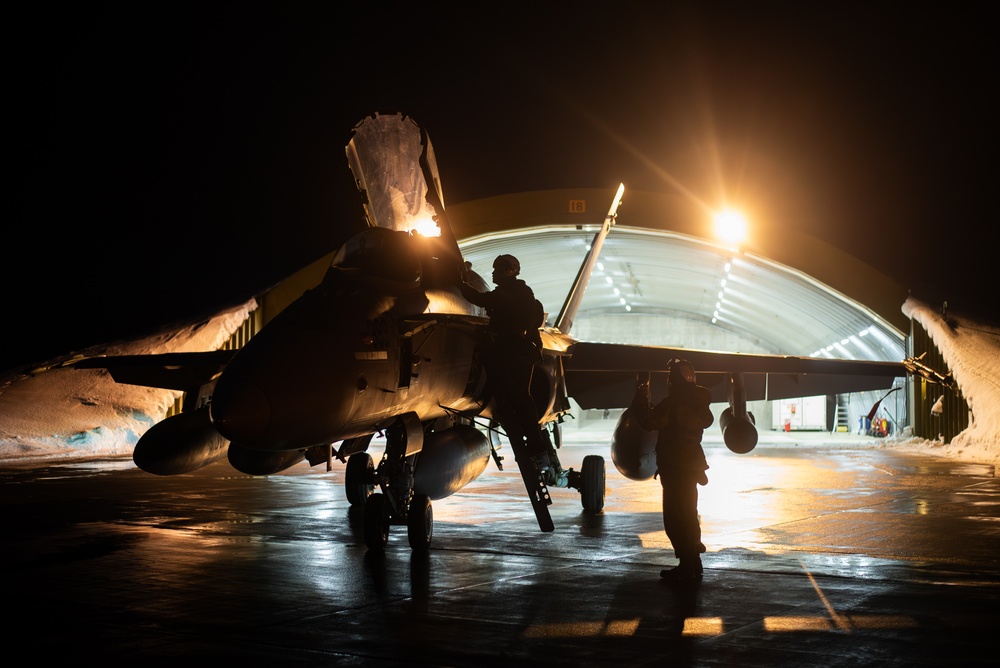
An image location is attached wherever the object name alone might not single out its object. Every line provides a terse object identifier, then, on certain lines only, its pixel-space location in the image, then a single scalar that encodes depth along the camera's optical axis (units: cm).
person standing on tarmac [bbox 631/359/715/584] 651
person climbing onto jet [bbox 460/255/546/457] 813
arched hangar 2608
